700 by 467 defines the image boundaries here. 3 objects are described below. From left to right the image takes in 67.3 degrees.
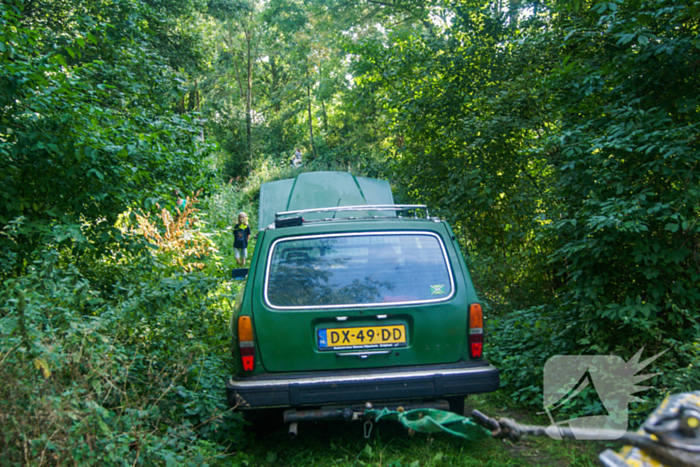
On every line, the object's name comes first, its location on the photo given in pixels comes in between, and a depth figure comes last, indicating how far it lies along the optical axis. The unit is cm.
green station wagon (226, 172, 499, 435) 370
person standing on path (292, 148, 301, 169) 3292
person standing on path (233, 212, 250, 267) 1351
